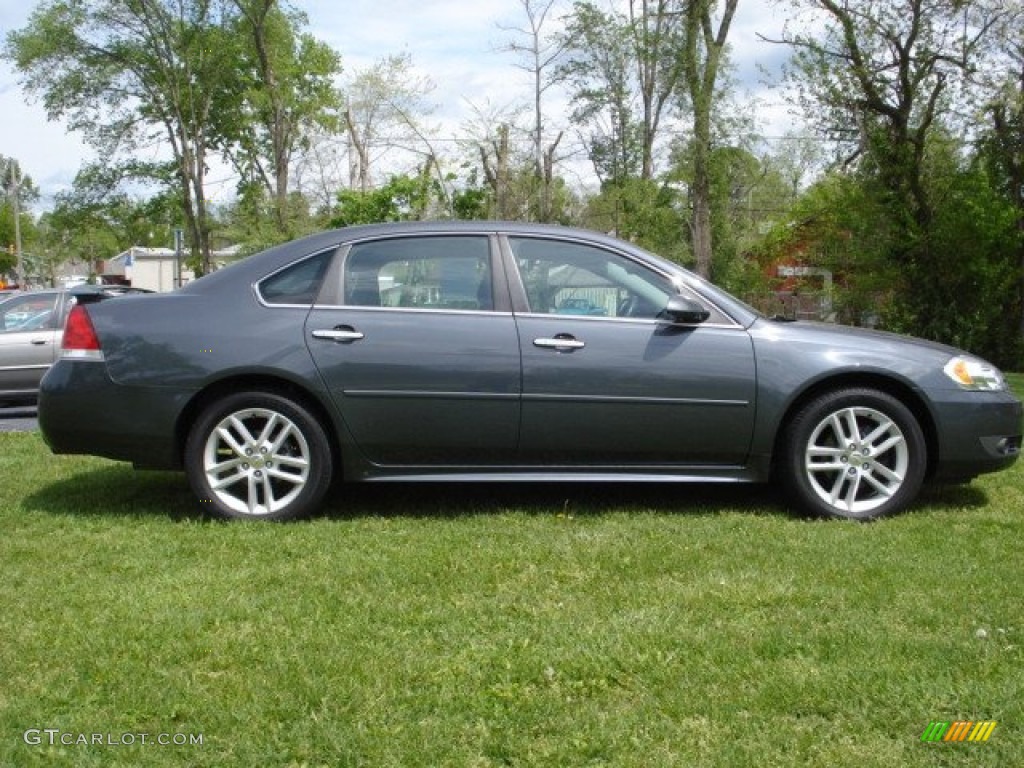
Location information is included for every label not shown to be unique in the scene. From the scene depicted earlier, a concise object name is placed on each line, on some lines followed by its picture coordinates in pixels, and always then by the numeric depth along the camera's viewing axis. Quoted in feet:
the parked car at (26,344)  37.63
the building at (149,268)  169.07
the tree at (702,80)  80.12
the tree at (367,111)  98.07
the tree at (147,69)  119.24
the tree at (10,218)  255.09
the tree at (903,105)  59.88
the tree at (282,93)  115.75
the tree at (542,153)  74.32
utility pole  193.10
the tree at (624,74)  91.20
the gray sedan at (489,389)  16.26
